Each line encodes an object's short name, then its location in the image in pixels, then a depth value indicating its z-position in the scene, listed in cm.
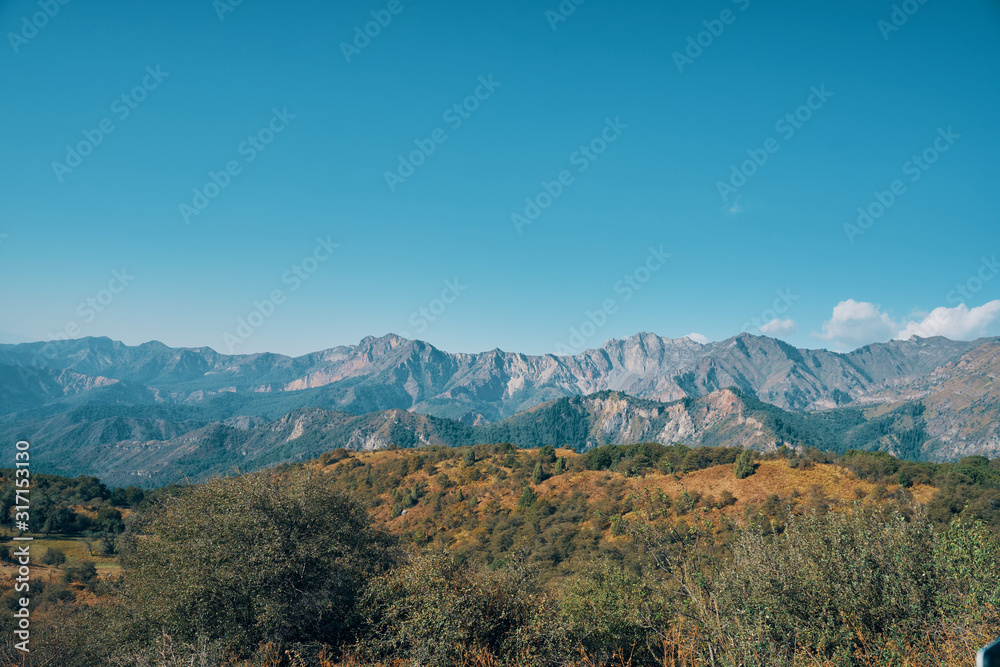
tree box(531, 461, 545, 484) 8912
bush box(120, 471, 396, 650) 2058
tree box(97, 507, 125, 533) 7419
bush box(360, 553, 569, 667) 1797
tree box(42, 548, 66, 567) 5403
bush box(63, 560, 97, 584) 4800
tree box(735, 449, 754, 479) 7081
